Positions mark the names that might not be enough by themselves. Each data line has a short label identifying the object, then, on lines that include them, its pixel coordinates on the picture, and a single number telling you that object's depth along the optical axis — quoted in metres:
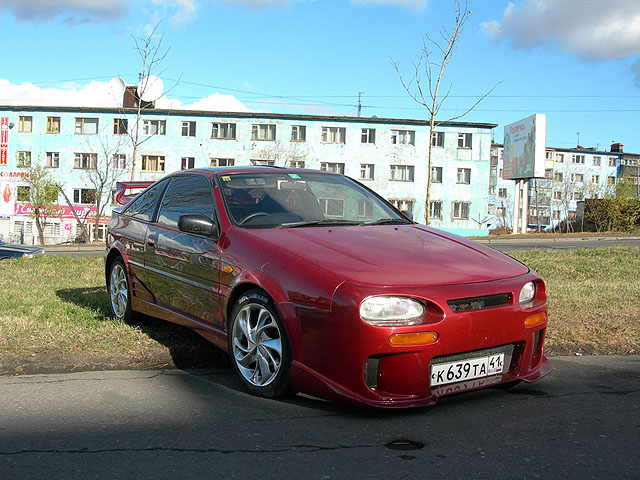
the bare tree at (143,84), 26.97
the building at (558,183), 85.44
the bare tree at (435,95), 19.38
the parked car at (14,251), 15.37
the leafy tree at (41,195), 47.25
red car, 3.30
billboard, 43.09
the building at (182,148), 50.00
